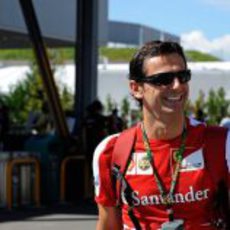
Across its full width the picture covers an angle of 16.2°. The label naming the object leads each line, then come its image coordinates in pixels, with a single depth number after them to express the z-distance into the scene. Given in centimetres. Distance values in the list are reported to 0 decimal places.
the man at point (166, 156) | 296
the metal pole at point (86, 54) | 1800
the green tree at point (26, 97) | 4262
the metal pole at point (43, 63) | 1538
